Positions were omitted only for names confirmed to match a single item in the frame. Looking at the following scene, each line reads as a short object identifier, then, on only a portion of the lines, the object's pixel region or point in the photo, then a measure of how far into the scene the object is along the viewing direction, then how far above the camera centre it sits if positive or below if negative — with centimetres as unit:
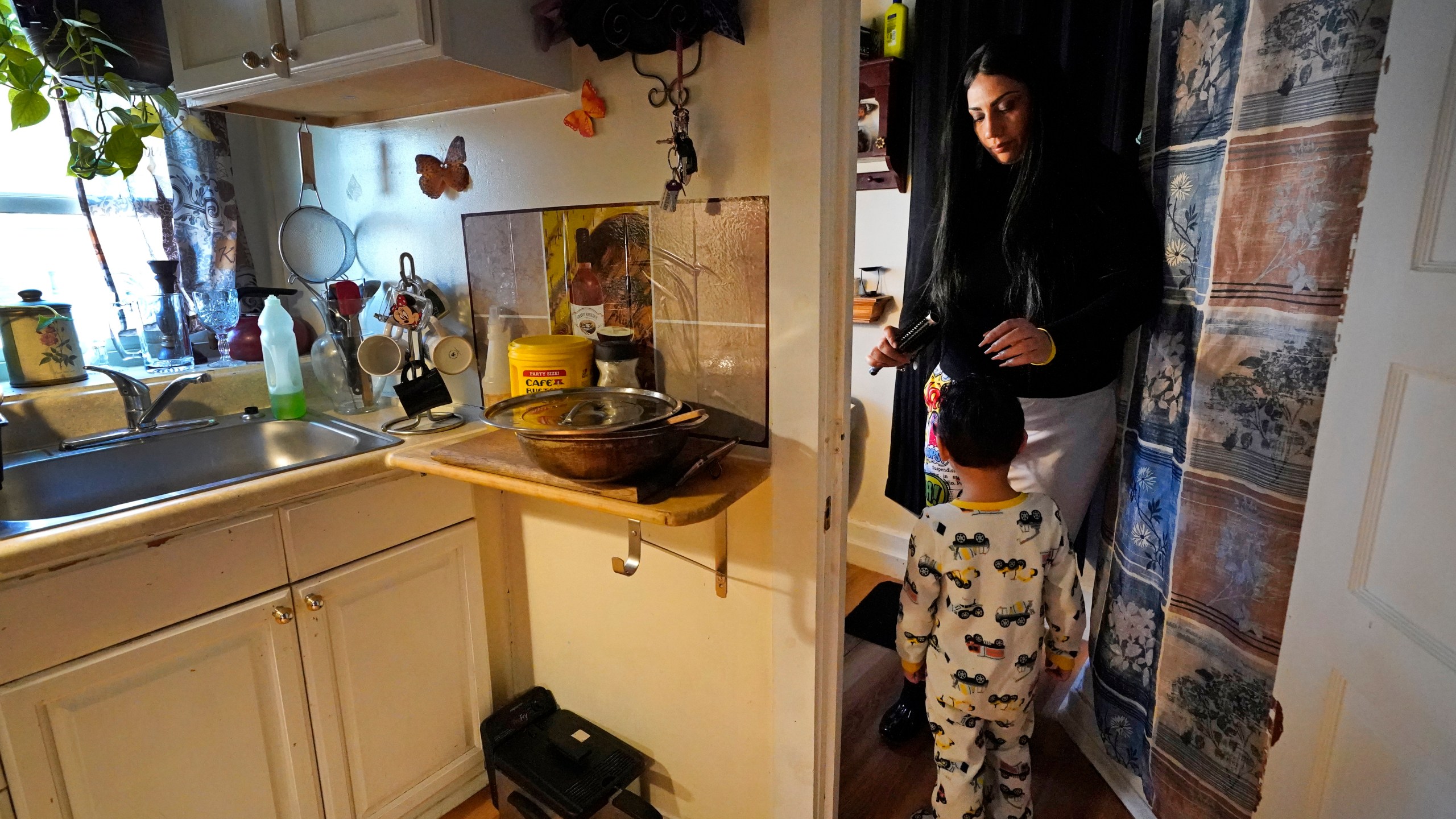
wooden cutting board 96 -31
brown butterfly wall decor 142 +19
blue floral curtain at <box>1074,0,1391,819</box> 103 -18
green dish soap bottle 146 -20
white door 73 -28
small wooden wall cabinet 207 +45
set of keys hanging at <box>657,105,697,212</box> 110 +17
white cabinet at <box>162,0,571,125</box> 105 +35
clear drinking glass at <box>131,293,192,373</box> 159 -15
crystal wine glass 171 -11
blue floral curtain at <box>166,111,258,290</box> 163 +14
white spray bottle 141 -20
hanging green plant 130 +37
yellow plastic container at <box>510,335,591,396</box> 124 -18
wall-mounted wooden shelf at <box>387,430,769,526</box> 94 -33
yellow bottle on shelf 202 +68
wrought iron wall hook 111 +28
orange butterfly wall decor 121 +27
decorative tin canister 133 -14
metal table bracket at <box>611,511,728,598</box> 111 -48
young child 128 -64
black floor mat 217 -115
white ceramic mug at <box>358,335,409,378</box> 141 -18
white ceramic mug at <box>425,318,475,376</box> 145 -19
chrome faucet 134 -27
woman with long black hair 135 -1
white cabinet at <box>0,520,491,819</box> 96 -71
